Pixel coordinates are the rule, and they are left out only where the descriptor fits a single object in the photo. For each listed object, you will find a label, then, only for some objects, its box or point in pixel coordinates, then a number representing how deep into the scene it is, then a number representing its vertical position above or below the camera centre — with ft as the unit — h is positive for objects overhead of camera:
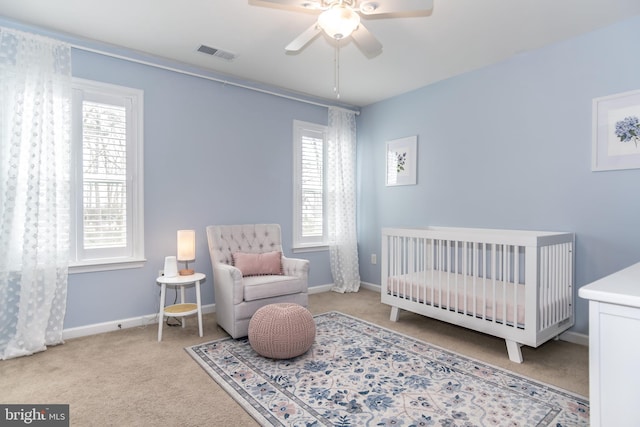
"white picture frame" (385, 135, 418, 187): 13.58 +2.06
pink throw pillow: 10.65 -1.57
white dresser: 3.79 -1.59
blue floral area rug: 5.94 -3.46
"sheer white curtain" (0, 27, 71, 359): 8.43 +0.55
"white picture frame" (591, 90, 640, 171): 8.40 +1.99
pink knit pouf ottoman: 7.81 -2.73
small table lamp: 10.36 -0.99
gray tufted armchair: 9.35 -1.88
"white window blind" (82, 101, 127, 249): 9.84 +1.09
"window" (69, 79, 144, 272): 9.69 +1.02
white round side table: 9.43 -2.68
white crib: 7.91 -2.05
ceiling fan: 6.02 +3.64
